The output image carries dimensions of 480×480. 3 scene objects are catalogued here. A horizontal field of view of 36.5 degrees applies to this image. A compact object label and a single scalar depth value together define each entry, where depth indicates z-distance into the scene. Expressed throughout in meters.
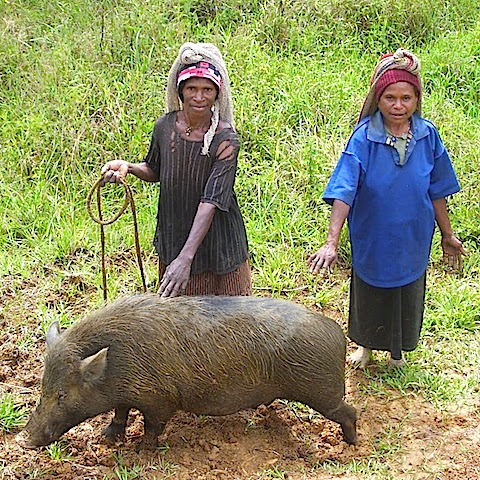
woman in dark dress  3.80
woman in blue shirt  3.89
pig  3.57
